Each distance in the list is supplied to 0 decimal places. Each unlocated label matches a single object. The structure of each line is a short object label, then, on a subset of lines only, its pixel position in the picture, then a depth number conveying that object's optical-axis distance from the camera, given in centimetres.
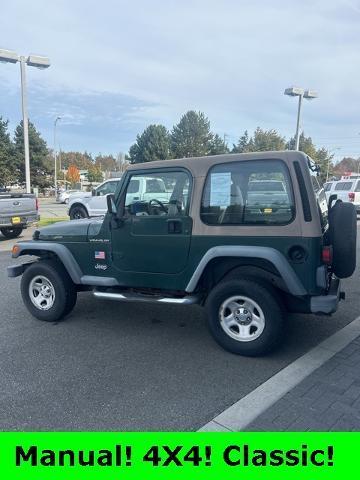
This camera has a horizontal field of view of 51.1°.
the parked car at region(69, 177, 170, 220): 1388
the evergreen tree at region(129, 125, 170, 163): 5344
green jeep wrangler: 355
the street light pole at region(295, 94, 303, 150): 1911
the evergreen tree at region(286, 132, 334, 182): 5891
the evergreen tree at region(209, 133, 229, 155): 5994
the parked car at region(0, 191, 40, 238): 1036
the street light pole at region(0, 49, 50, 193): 1232
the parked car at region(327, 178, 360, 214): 1725
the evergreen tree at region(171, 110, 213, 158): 5766
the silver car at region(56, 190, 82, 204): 3646
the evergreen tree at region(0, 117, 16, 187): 3525
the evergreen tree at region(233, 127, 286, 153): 5391
